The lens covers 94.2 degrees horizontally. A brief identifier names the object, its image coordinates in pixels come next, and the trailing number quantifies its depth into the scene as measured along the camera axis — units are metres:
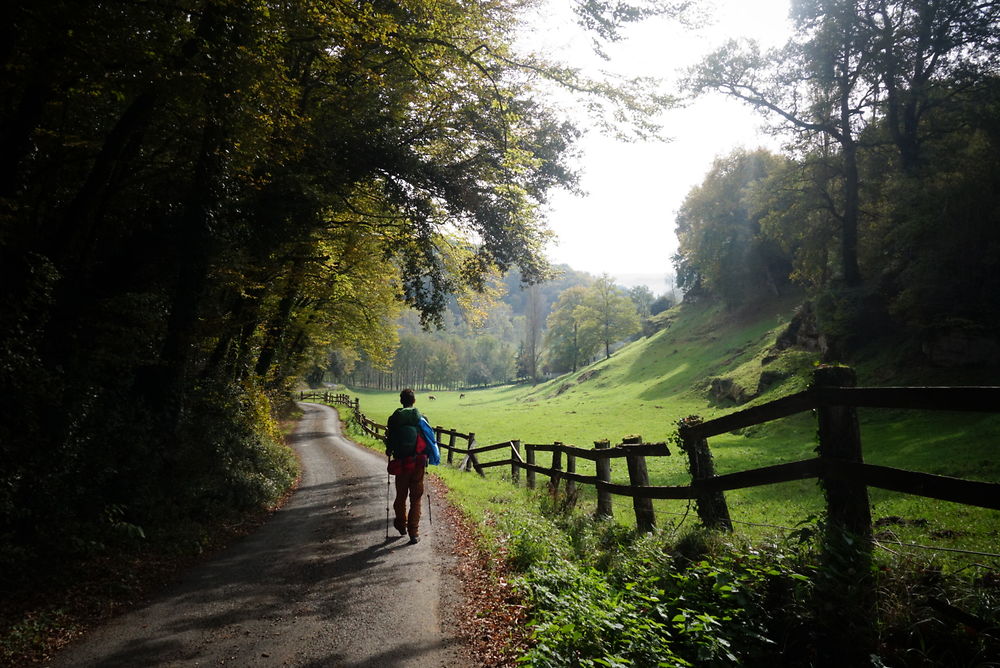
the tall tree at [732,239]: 44.03
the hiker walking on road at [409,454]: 7.68
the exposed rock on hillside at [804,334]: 22.73
